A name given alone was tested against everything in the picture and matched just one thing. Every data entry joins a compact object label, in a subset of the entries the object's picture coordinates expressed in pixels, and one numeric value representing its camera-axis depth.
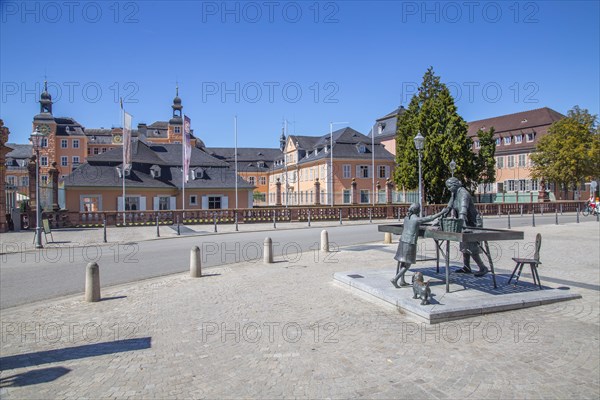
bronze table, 7.34
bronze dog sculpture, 6.98
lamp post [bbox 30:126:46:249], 17.88
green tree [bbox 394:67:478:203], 38.12
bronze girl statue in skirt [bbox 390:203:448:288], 7.86
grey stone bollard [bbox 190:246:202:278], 10.73
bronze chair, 8.22
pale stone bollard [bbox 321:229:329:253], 15.13
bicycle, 36.97
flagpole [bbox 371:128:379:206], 53.88
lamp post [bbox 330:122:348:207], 55.90
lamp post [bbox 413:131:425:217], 18.50
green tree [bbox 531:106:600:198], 47.75
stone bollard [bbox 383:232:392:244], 17.05
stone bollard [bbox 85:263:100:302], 8.42
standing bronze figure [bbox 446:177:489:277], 8.48
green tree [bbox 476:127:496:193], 48.72
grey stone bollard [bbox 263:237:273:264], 12.70
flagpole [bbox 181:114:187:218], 33.03
